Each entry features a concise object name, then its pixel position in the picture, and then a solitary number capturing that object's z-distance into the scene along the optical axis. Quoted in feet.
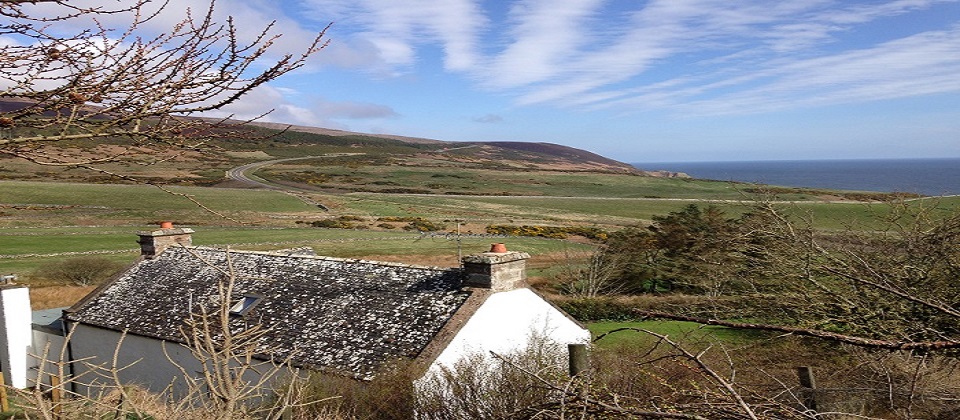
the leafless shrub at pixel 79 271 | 109.29
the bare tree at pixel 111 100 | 14.69
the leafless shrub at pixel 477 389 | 31.53
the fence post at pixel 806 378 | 30.91
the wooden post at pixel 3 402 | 35.67
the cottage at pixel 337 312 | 42.93
